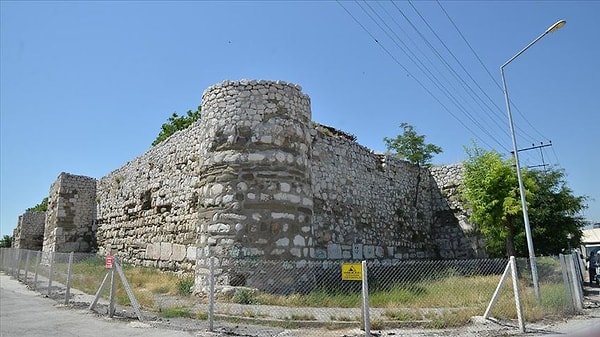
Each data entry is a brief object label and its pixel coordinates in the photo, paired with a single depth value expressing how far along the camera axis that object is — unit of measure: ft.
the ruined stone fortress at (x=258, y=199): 37.37
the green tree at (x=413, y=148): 74.08
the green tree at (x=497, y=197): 51.08
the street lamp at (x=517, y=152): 39.63
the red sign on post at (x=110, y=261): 31.60
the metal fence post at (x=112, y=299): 30.55
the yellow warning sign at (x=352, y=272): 25.23
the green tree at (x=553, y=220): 53.26
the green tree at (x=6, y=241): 186.02
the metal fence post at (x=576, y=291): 35.17
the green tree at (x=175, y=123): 123.34
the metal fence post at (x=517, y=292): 26.61
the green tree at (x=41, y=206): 173.60
